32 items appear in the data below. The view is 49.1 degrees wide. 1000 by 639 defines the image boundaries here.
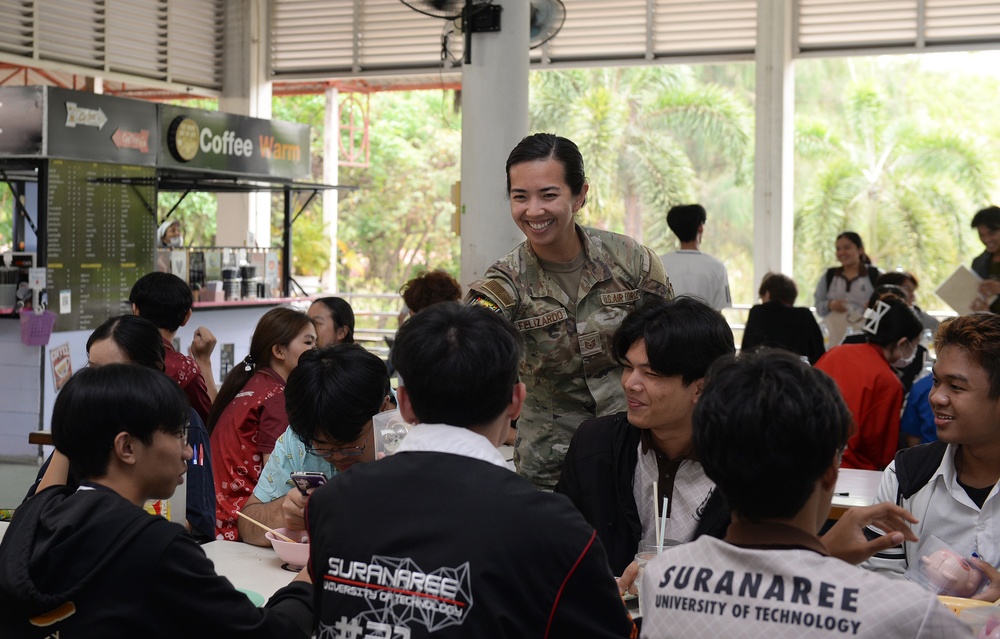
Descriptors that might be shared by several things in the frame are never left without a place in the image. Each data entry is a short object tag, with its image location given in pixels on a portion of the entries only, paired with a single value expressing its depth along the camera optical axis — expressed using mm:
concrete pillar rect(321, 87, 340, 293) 14383
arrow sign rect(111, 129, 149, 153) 8062
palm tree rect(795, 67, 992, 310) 20328
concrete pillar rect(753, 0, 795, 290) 9789
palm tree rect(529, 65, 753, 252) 20969
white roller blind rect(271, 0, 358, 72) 11344
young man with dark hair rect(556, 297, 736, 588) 2467
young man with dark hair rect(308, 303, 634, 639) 1541
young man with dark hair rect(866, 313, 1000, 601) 2520
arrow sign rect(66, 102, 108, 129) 7594
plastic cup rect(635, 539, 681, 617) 2172
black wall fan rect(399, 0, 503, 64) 5832
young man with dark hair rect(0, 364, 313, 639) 1789
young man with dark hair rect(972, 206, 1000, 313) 6258
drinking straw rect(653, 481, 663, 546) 2179
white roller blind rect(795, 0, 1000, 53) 9250
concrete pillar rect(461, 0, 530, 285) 5867
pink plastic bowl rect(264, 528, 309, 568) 2574
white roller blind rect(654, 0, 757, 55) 9969
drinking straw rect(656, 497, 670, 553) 2168
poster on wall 5957
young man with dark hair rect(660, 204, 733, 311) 6656
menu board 7641
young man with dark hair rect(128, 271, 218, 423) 4180
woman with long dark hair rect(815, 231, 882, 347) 7898
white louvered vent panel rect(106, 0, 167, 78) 10383
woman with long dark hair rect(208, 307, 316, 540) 3500
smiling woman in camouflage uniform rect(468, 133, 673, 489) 3092
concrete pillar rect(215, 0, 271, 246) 11562
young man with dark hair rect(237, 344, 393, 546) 2715
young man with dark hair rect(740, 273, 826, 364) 6836
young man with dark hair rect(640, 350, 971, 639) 1426
